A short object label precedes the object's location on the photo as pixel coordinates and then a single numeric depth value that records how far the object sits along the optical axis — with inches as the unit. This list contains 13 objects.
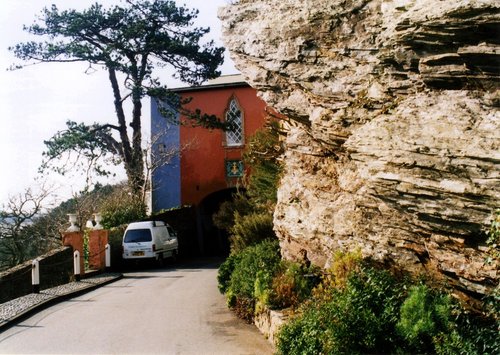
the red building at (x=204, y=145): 1125.7
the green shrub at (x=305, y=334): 289.6
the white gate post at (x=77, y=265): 687.2
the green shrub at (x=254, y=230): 616.7
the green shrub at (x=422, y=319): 266.2
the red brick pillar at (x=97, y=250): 819.4
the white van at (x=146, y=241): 881.5
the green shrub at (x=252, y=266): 454.3
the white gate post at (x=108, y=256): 807.7
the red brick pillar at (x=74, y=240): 773.3
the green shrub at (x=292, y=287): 384.8
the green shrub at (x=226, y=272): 561.9
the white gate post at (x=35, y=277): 580.1
